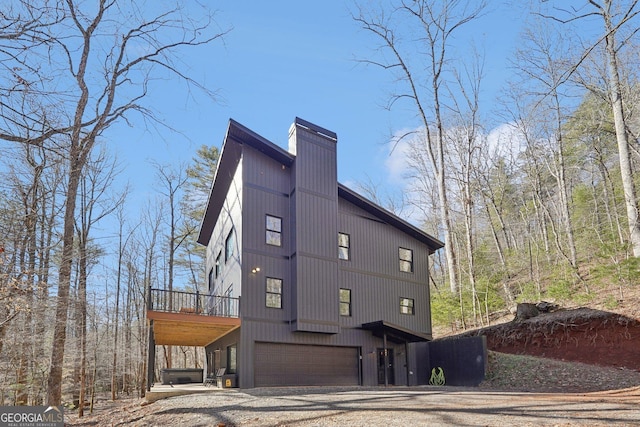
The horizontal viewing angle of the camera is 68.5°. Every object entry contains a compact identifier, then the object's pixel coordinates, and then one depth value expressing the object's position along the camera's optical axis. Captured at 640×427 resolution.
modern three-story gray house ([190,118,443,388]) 15.23
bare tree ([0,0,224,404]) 4.43
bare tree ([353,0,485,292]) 24.30
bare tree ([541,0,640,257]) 15.87
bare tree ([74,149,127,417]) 18.59
